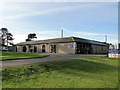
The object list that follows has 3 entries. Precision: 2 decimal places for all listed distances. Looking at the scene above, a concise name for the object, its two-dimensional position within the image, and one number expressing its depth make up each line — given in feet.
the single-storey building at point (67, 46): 78.74
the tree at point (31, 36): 193.55
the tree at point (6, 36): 159.35
